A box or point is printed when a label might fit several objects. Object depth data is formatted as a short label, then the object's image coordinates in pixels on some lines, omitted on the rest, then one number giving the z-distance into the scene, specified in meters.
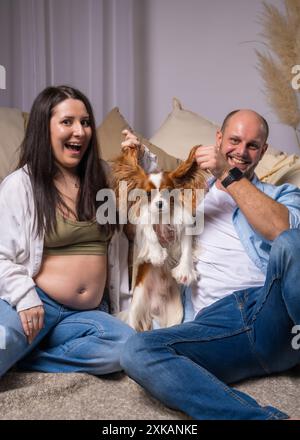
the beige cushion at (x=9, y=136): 2.56
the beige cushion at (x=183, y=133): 3.03
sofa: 1.67
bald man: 1.63
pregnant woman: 1.92
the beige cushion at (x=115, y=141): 2.72
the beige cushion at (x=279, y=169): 2.52
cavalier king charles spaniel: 1.99
